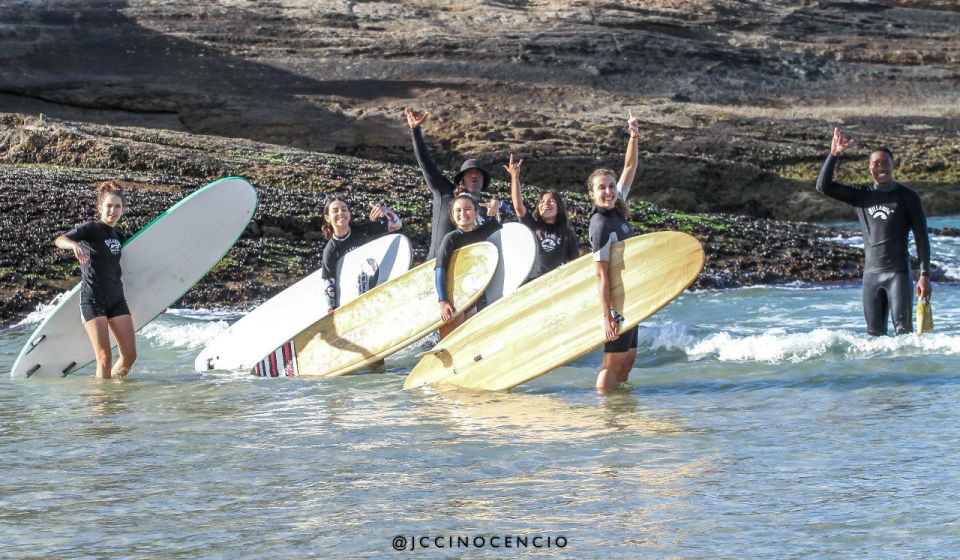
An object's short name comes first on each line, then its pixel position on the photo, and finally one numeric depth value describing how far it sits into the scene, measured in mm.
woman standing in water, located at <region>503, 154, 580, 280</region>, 17953
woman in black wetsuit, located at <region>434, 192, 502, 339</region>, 17484
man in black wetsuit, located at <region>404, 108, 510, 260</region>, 18062
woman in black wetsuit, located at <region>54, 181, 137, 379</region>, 17562
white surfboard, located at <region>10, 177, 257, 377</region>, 19172
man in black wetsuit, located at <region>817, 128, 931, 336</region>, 17375
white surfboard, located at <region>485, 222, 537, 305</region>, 17578
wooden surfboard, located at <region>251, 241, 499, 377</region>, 18734
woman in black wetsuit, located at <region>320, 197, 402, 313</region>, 19103
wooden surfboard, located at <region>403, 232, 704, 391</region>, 15781
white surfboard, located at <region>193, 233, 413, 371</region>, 19766
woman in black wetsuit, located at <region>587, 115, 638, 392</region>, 15344
